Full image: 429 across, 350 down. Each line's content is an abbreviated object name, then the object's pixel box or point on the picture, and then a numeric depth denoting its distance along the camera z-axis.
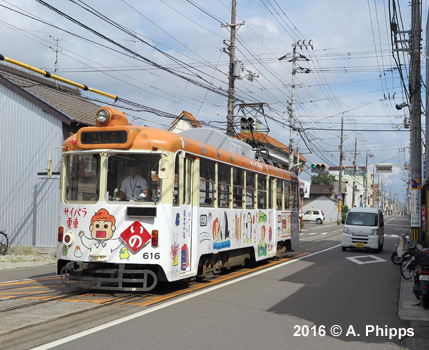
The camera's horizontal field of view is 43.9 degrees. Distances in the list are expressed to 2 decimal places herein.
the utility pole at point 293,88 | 36.25
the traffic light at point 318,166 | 35.84
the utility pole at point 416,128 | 19.34
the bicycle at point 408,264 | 13.86
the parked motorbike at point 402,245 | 16.11
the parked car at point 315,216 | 65.12
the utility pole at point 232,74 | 24.00
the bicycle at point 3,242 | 19.91
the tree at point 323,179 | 89.75
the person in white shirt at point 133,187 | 9.83
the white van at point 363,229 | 23.53
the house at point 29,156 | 19.75
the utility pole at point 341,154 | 58.21
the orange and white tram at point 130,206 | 9.60
